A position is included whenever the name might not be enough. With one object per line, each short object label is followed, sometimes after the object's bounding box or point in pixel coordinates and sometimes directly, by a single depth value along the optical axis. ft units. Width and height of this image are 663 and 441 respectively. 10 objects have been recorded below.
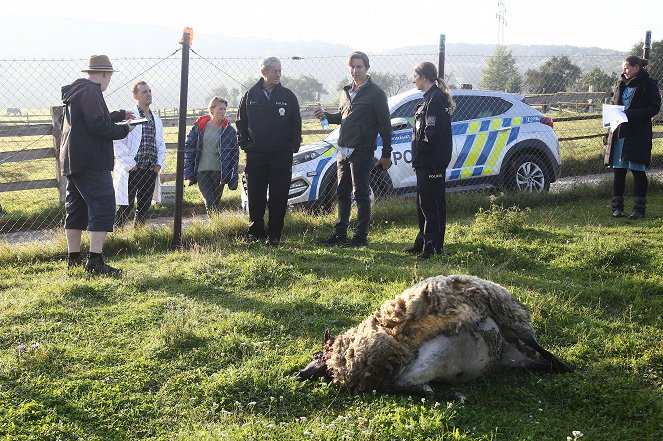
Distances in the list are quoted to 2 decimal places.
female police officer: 22.27
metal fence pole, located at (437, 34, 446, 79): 32.58
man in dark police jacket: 24.85
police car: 30.60
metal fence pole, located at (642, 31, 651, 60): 36.23
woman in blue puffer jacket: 29.89
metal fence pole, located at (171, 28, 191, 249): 24.48
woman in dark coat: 28.30
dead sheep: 13.08
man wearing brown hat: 21.11
